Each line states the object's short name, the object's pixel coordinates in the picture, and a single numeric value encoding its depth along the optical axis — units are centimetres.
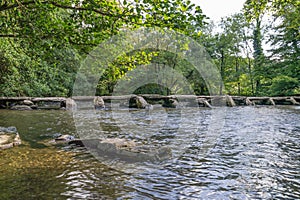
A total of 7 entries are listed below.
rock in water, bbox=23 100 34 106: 1804
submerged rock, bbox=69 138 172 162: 543
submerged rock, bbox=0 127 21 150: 619
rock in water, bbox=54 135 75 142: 726
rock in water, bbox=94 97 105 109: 1966
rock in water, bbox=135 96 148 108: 1979
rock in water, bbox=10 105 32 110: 1708
